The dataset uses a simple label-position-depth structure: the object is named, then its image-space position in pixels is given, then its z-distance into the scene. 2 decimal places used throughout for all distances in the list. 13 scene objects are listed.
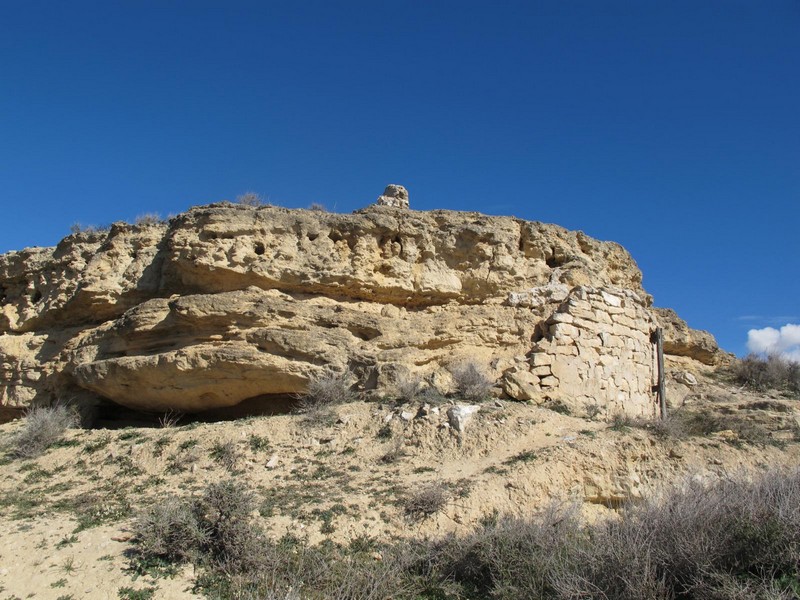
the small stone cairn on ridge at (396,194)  15.61
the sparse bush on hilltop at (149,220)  14.62
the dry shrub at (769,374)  15.89
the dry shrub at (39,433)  10.88
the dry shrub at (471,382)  10.68
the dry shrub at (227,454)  9.52
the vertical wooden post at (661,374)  12.54
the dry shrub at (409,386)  10.71
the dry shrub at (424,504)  7.84
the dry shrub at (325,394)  10.87
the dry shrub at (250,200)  14.43
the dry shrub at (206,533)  6.76
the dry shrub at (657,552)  5.37
